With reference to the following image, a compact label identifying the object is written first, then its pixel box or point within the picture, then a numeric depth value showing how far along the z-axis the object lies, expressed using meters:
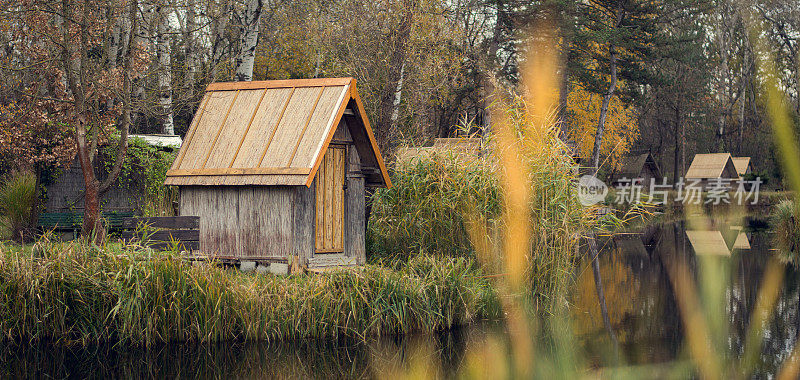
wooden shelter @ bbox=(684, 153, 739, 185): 53.19
